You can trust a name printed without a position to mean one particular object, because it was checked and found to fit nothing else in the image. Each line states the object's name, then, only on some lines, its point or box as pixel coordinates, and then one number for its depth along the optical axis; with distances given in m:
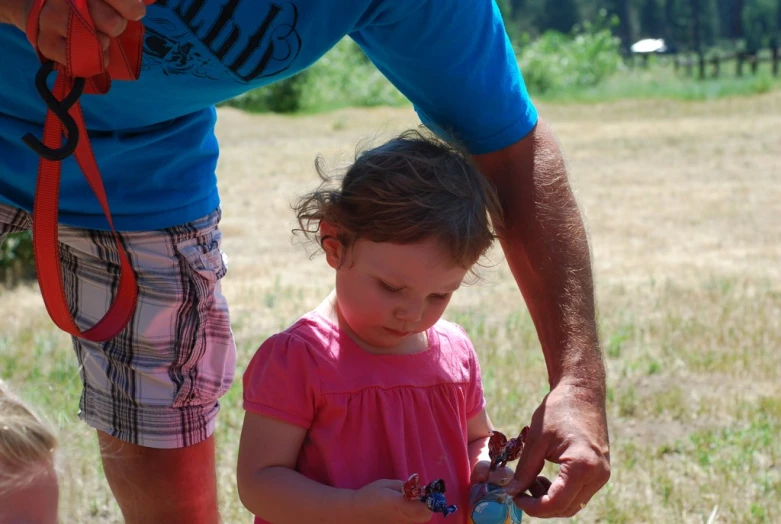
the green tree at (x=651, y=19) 72.25
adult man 1.92
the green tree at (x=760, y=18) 66.69
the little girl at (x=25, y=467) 1.68
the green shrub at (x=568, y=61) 30.12
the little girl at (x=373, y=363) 1.89
